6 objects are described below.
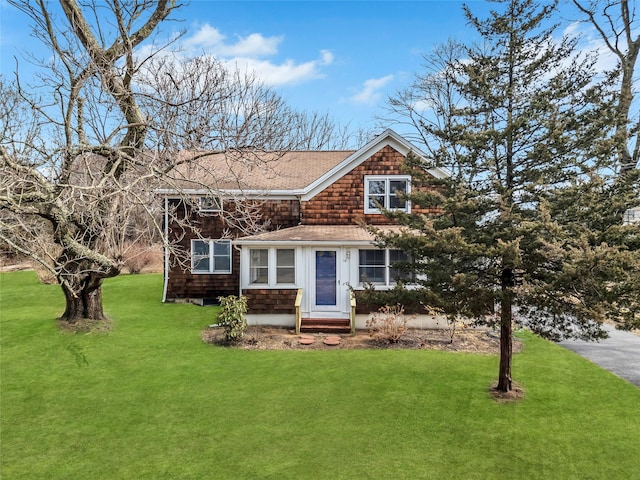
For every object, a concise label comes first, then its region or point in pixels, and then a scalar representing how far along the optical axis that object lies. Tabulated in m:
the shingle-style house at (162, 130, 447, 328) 12.88
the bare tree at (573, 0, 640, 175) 16.50
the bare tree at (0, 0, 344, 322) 8.77
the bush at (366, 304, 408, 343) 10.84
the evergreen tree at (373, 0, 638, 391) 6.20
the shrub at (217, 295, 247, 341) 10.97
